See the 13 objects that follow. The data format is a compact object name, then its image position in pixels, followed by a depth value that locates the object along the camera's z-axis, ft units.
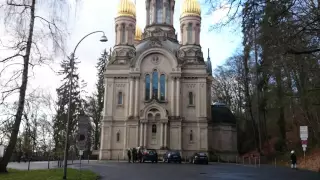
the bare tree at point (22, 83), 53.66
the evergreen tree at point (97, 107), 160.40
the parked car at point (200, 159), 99.05
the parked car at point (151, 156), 100.90
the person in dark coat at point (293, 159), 74.18
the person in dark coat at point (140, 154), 103.85
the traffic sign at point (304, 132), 66.60
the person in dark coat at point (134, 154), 100.97
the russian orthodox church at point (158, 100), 126.18
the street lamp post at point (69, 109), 44.10
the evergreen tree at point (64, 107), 132.83
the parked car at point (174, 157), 102.23
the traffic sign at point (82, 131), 45.42
